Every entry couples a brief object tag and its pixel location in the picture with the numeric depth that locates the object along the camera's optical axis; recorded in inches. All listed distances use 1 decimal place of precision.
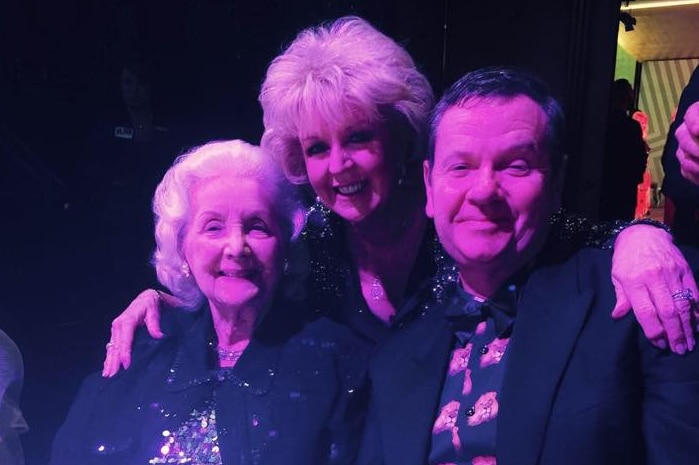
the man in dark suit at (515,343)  50.8
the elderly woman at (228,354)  67.6
